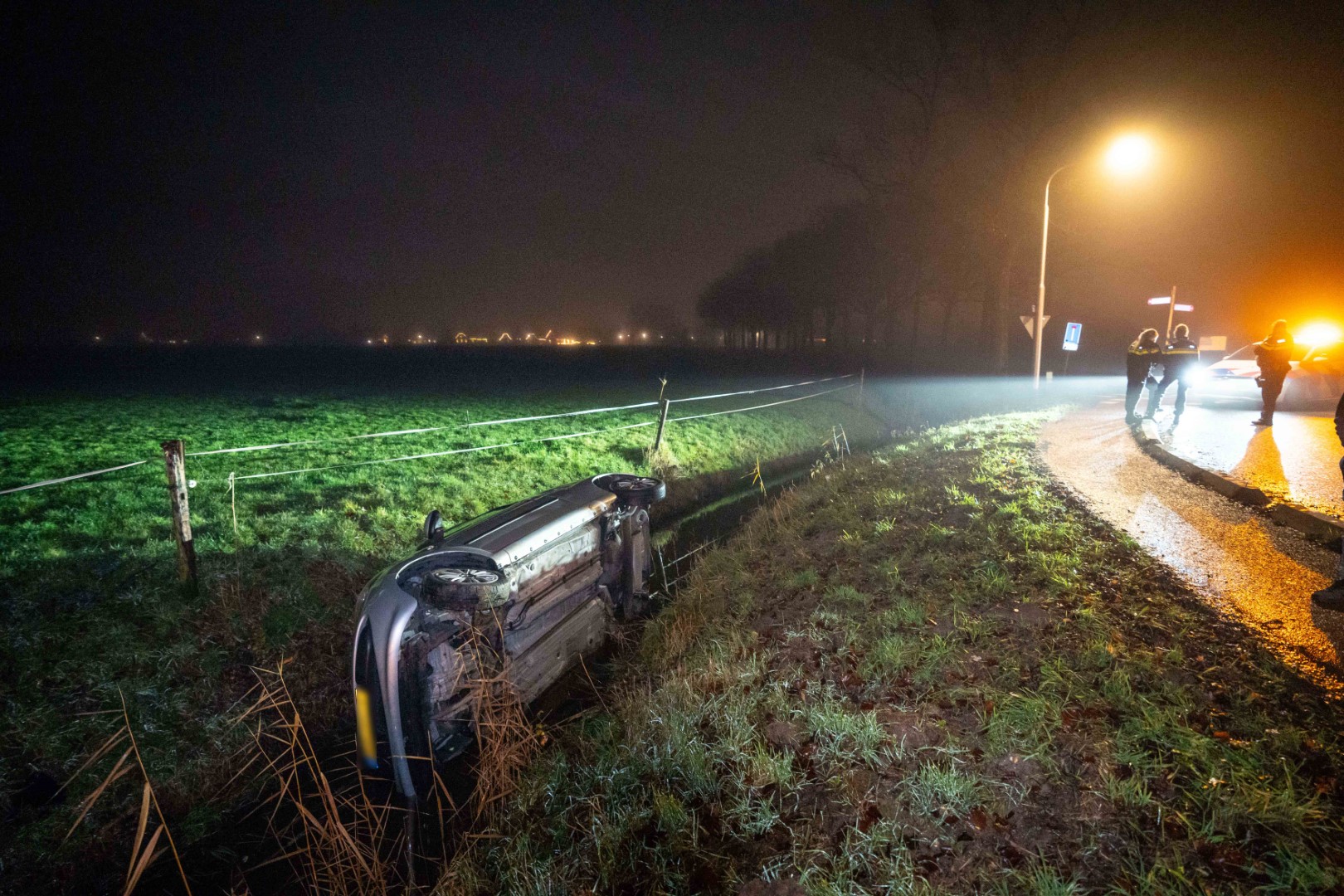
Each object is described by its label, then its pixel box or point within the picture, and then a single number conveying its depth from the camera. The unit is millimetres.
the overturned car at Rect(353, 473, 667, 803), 3555
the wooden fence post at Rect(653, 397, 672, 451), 11672
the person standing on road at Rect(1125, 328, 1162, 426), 9961
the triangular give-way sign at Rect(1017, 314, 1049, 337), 14445
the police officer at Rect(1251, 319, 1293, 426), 9133
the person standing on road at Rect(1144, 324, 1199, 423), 9852
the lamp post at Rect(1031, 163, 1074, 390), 14648
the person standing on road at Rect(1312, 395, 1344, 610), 3473
